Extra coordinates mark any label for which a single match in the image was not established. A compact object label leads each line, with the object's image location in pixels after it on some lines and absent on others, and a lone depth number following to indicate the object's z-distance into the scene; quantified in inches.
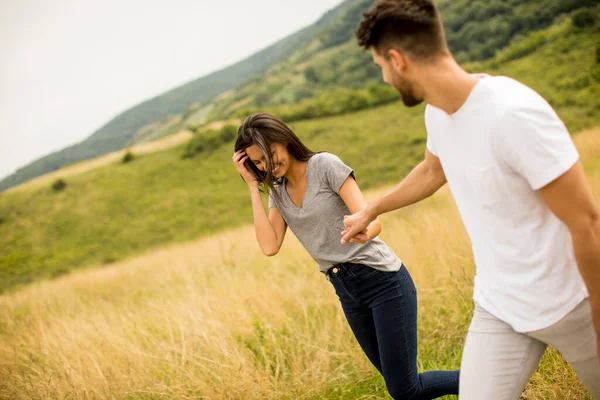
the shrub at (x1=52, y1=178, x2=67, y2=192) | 1967.3
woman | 91.2
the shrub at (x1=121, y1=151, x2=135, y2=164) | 2220.7
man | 52.7
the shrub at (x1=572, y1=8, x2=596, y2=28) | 1913.1
